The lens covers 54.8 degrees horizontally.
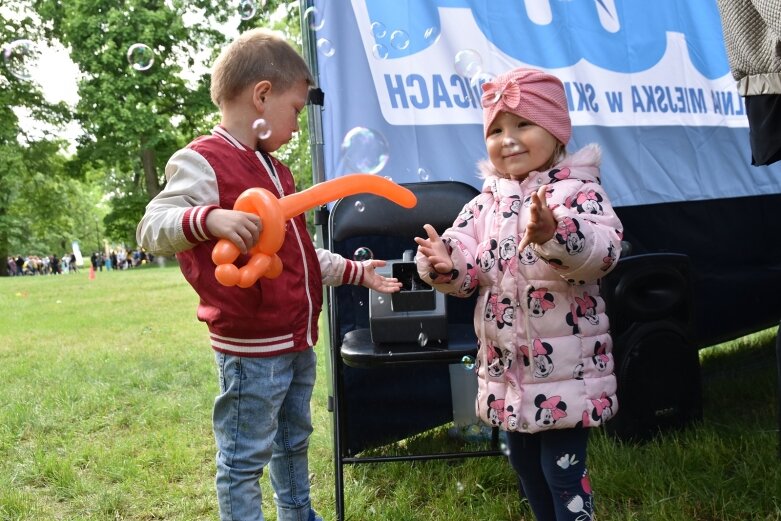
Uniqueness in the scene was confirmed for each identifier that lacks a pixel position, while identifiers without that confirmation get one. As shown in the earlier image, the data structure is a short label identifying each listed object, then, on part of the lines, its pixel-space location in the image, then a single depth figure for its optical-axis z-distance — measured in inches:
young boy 71.7
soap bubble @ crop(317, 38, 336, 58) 111.2
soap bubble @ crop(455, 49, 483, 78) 120.0
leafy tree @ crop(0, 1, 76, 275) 822.5
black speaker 112.1
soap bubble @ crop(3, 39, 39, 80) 128.6
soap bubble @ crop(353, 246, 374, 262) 107.1
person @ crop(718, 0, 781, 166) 68.0
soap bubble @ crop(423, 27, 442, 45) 118.6
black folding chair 97.5
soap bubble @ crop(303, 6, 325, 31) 110.7
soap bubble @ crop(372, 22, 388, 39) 114.1
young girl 67.6
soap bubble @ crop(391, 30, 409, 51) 115.8
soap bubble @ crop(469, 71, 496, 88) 121.0
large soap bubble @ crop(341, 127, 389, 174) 108.2
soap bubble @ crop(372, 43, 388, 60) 114.2
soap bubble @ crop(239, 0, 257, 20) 108.3
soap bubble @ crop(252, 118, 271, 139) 74.7
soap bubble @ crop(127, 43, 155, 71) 112.3
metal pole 111.0
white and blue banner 113.4
